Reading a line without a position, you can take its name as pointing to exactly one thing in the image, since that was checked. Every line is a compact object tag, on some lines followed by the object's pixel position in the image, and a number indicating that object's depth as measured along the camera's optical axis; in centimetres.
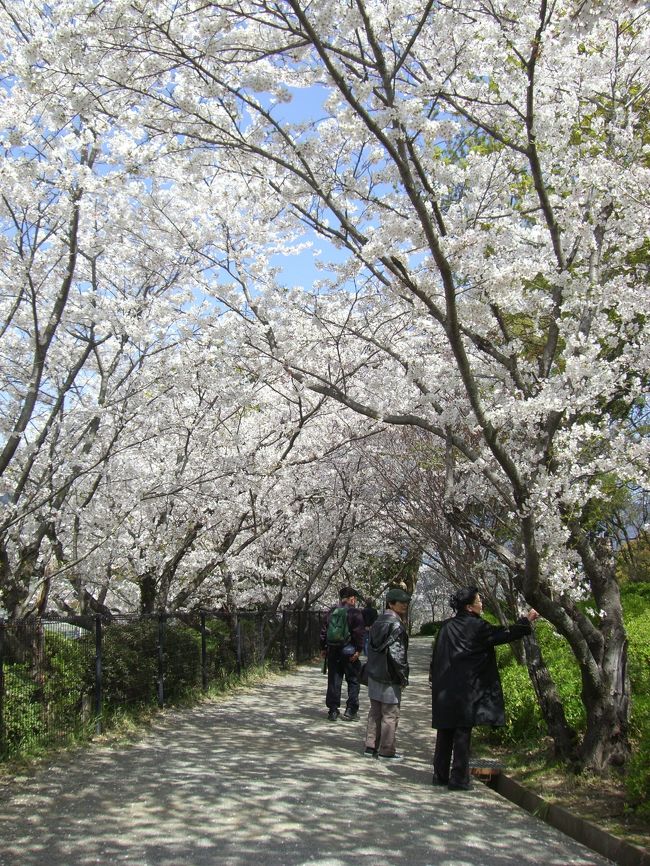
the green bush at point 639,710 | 511
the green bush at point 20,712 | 734
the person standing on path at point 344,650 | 1062
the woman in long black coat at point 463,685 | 661
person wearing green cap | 770
